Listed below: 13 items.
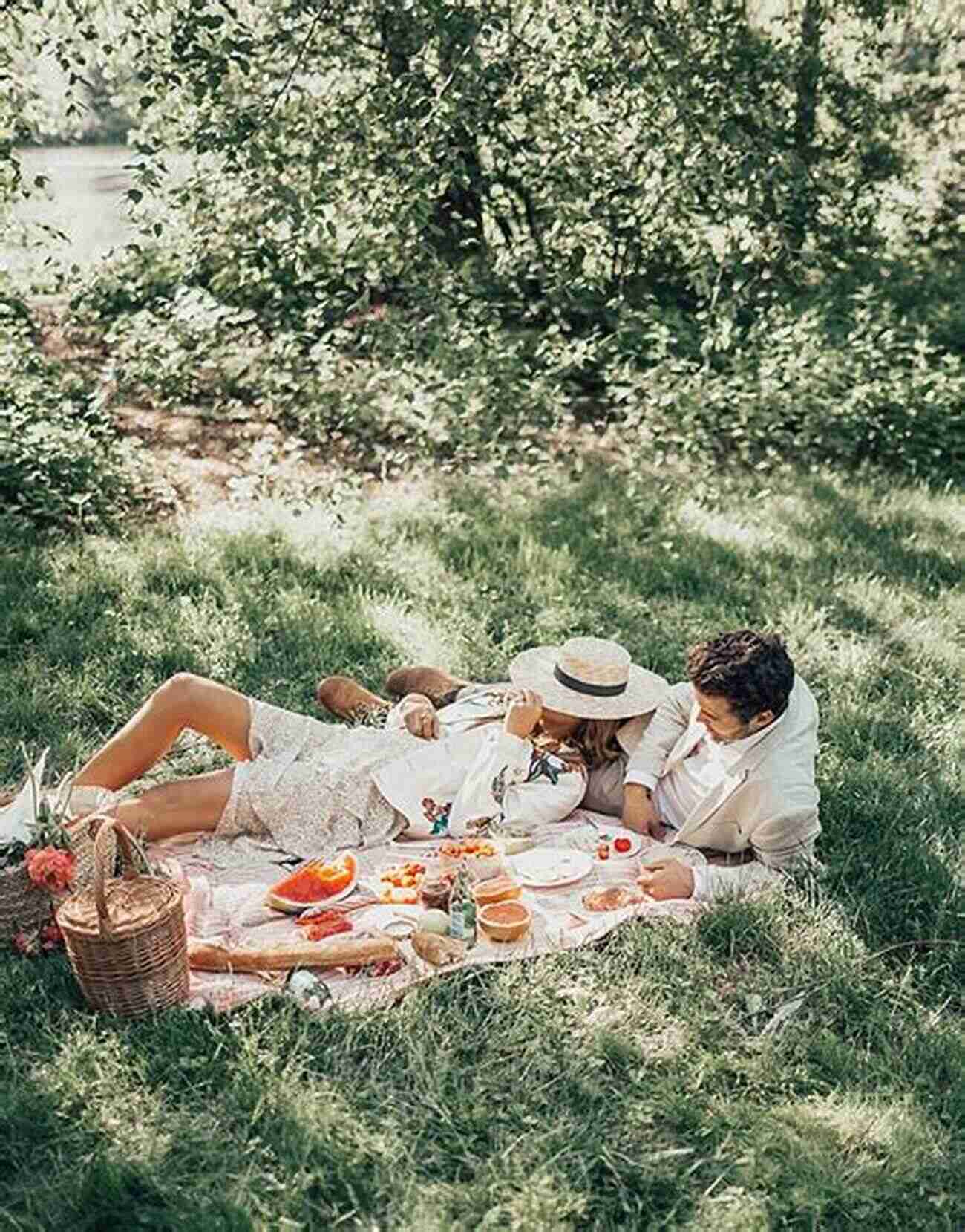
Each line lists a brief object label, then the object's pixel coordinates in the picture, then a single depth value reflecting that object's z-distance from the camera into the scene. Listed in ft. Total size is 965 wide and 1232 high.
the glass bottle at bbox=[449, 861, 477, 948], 12.61
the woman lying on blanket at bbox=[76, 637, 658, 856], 14.16
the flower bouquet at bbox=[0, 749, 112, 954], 11.87
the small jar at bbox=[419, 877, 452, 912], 13.07
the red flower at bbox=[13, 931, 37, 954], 12.01
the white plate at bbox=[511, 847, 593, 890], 13.61
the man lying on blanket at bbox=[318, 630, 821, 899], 13.33
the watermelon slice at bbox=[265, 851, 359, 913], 13.08
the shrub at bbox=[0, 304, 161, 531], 22.65
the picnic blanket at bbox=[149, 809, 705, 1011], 11.96
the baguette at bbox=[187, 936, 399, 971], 12.09
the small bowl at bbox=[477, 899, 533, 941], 12.65
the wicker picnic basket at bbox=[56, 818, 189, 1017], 10.84
